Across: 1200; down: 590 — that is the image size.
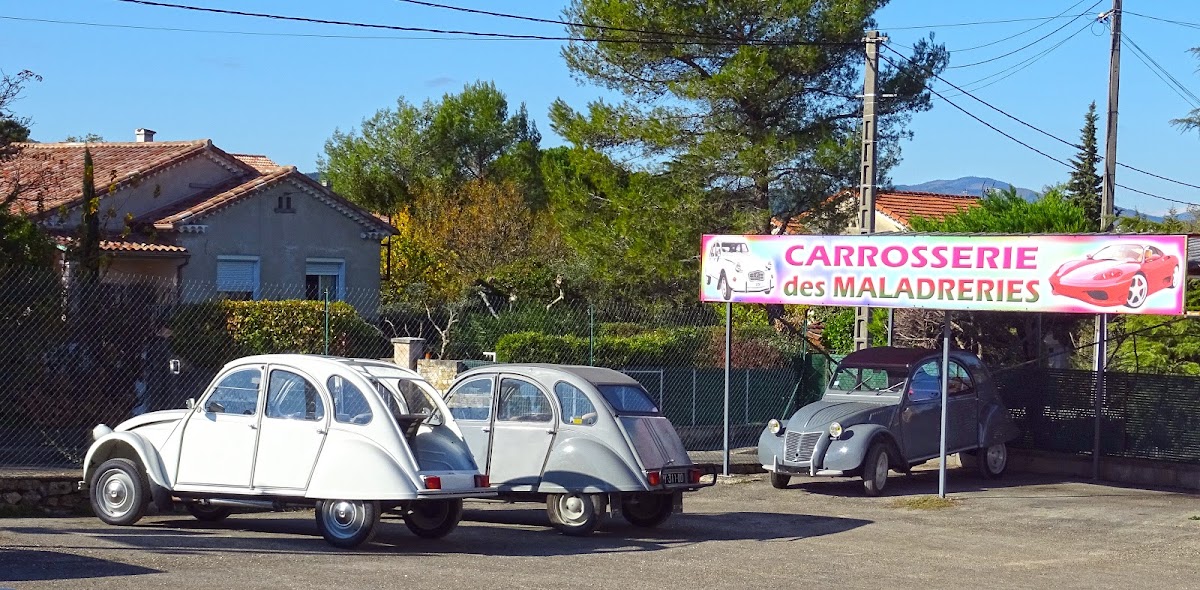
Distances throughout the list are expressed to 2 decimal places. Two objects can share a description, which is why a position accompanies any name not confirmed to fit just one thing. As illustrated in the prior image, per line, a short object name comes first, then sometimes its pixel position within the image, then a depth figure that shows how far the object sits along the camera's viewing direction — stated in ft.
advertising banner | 48.14
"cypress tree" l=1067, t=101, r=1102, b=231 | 161.16
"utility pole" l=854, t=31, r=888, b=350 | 61.57
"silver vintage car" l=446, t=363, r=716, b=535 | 40.09
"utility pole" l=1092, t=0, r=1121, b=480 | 76.95
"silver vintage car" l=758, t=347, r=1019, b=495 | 52.34
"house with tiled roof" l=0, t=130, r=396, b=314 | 99.71
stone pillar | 57.11
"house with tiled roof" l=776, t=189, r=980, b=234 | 149.48
